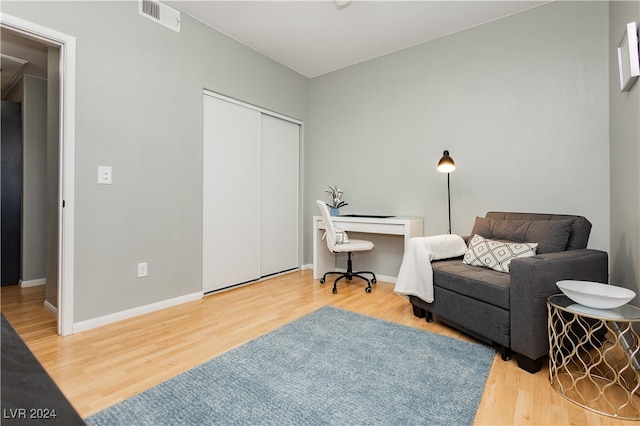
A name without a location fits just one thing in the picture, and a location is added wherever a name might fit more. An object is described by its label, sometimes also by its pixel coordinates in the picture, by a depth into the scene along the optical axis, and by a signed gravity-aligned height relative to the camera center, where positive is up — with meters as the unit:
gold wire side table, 1.38 -0.85
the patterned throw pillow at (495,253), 2.10 -0.27
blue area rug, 1.32 -0.85
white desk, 3.05 -0.16
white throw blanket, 2.27 -0.38
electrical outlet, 2.53 -0.46
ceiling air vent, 2.51 +1.67
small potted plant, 3.80 +0.16
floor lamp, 2.82 +0.45
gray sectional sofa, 1.66 -0.43
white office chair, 3.14 -0.32
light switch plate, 2.29 +0.28
